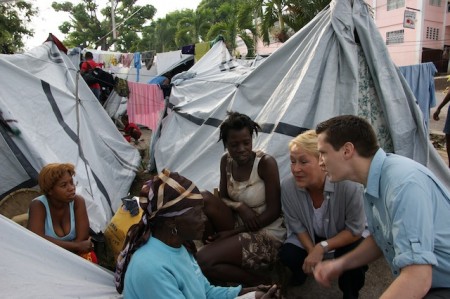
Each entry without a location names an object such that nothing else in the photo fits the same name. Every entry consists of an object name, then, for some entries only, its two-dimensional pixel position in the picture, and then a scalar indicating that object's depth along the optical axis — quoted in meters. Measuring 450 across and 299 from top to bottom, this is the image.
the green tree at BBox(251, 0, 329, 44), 11.78
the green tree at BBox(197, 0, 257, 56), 14.93
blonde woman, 2.38
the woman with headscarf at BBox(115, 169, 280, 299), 1.43
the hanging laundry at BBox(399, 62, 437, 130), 4.88
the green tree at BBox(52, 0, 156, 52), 30.39
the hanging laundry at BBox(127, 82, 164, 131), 7.02
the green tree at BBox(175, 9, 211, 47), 26.09
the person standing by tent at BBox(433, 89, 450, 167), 4.80
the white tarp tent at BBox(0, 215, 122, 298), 1.47
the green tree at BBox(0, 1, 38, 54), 13.56
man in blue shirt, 1.33
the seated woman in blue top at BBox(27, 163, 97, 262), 2.54
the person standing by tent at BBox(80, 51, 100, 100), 7.31
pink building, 19.89
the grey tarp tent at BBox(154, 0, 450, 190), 3.41
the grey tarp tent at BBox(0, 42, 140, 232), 3.36
